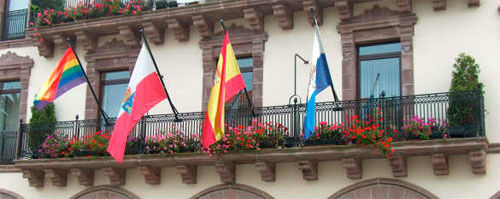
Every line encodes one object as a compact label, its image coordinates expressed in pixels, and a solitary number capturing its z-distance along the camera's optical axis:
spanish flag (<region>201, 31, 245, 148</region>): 17.84
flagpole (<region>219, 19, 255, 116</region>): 19.18
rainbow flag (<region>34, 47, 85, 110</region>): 20.19
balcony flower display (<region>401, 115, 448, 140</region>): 17.30
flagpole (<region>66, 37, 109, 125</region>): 20.40
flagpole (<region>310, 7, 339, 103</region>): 18.26
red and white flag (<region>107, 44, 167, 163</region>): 18.50
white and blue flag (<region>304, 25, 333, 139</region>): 17.59
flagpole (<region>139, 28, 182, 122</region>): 19.30
